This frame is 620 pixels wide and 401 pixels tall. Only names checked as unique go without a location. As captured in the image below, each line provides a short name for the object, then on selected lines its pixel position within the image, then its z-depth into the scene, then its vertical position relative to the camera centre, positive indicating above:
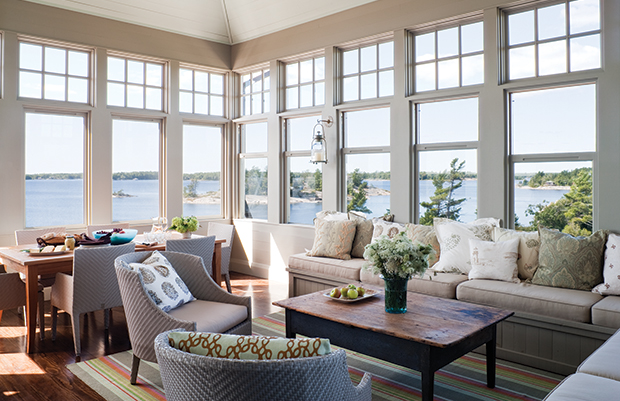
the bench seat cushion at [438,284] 4.07 -0.73
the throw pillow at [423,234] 4.67 -0.34
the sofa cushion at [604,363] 2.27 -0.81
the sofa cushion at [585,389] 2.01 -0.82
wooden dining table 3.87 -0.56
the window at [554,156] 4.25 +0.39
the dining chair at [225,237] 5.62 -0.45
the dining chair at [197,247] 4.54 -0.45
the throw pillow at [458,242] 4.34 -0.39
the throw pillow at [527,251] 4.02 -0.44
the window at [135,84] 6.28 +1.57
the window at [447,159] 4.96 +0.43
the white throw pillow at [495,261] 4.01 -0.52
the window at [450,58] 4.89 +1.50
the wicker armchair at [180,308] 3.06 -0.76
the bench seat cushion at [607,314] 3.22 -0.77
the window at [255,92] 6.99 +1.60
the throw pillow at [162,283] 3.24 -0.57
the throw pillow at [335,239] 5.26 -0.44
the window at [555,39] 4.22 +1.46
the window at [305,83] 6.33 +1.57
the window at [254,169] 7.11 +0.46
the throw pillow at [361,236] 5.30 -0.40
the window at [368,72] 5.62 +1.54
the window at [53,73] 5.62 +1.54
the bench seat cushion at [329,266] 4.85 -0.70
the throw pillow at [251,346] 1.70 -0.53
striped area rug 3.14 -1.26
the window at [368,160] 5.71 +0.48
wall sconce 6.01 +0.72
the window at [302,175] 6.44 +0.34
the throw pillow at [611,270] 3.52 -0.52
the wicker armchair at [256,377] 1.63 -0.62
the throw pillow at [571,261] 3.70 -0.48
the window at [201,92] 6.95 +1.60
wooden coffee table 2.73 -0.77
